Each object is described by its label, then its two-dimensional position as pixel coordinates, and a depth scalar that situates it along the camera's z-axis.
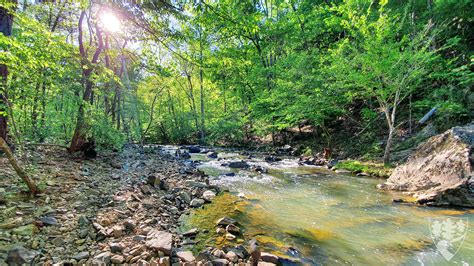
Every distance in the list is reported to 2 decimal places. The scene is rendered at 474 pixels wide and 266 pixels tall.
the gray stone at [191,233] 3.94
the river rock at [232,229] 4.09
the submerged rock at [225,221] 4.35
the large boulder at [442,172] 5.45
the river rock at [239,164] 11.02
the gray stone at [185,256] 3.12
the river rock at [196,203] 5.46
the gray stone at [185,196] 5.68
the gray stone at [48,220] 3.29
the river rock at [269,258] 3.25
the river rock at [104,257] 2.84
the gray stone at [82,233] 3.28
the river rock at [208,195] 5.91
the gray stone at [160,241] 3.19
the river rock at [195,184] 6.93
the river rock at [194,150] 17.09
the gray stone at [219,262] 3.07
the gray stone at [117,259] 2.89
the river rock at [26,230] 2.96
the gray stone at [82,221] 3.56
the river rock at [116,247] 3.09
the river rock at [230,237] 3.90
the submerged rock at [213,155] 14.39
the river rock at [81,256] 2.82
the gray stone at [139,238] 3.43
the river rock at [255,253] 3.23
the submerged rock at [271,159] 13.10
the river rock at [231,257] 3.25
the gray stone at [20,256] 2.42
